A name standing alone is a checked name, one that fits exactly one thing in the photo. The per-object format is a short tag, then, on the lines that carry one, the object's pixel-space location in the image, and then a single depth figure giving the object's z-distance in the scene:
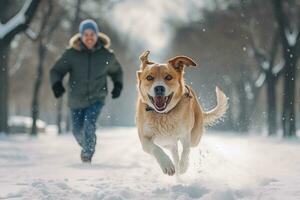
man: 8.80
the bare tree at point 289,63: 20.92
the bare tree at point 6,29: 17.47
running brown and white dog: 5.90
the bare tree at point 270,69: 27.33
